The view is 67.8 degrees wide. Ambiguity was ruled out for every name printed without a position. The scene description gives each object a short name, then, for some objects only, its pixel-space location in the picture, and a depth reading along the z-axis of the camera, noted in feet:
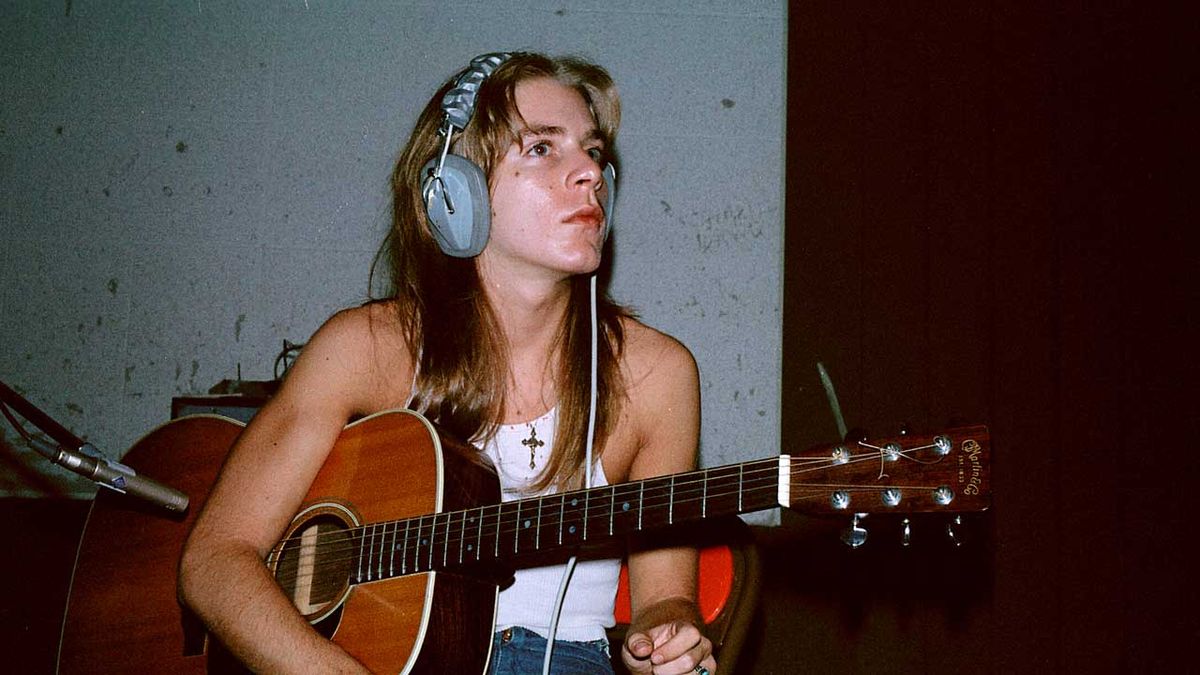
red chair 5.00
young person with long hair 4.89
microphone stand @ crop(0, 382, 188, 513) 3.74
